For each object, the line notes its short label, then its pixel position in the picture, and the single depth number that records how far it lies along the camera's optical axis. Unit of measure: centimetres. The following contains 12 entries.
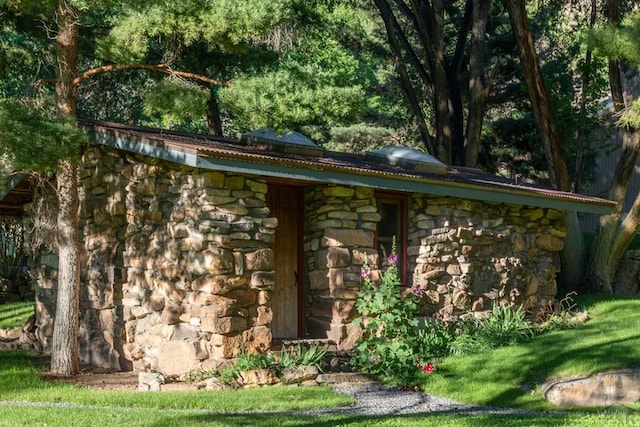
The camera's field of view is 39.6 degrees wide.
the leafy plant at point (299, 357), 1148
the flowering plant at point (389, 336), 1173
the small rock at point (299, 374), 1119
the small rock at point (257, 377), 1095
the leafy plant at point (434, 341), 1260
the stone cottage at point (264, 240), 1145
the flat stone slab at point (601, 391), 1002
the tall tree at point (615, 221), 1794
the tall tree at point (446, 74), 2028
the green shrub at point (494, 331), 1299
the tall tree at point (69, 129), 1107
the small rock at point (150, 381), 1102
